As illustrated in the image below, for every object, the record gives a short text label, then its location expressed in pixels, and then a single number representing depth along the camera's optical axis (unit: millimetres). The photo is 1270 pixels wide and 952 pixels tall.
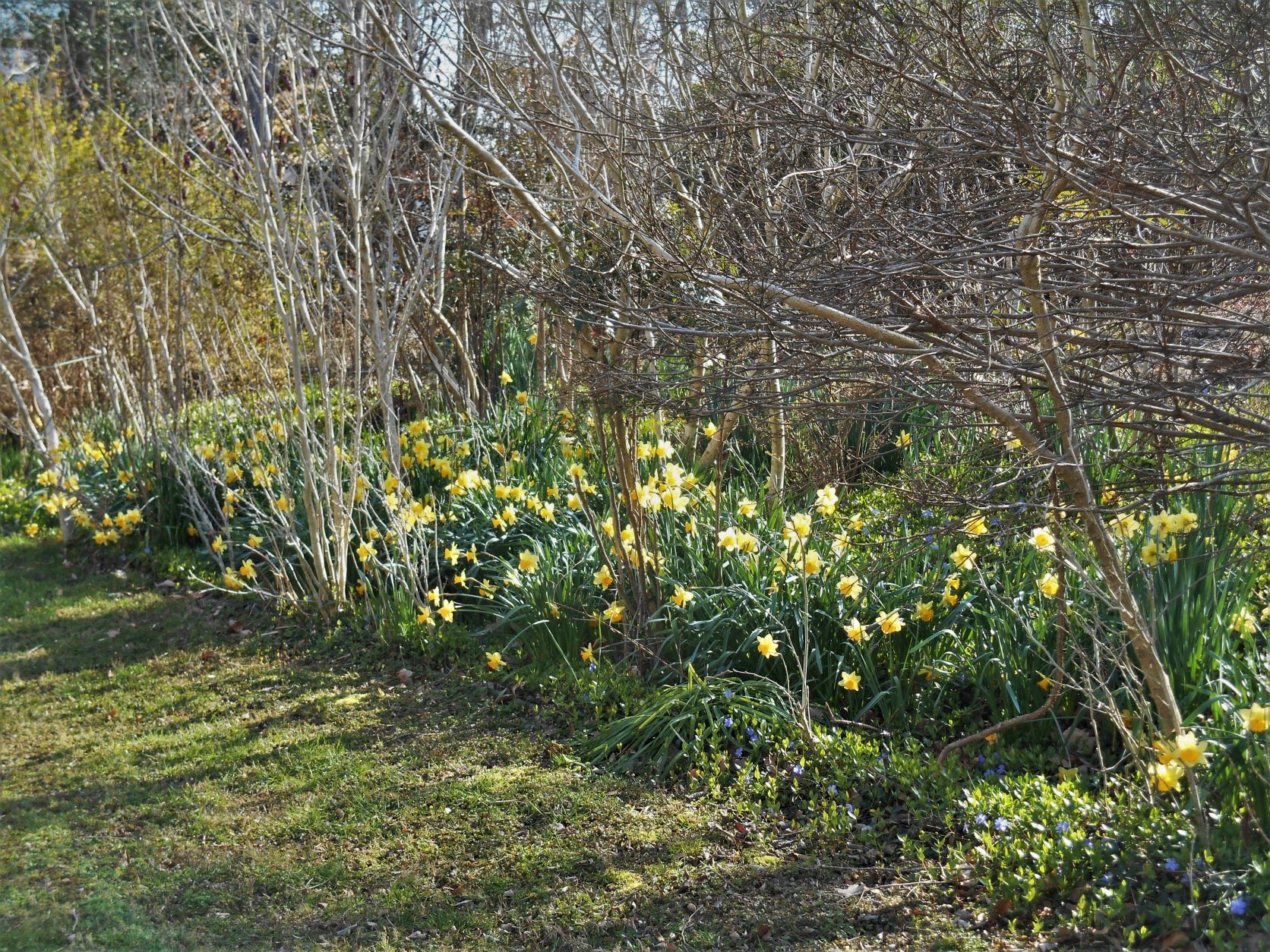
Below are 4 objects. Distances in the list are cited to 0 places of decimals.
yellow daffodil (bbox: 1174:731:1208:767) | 2527
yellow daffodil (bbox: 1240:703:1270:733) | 2475
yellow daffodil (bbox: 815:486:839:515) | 3797
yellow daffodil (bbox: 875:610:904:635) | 3695
